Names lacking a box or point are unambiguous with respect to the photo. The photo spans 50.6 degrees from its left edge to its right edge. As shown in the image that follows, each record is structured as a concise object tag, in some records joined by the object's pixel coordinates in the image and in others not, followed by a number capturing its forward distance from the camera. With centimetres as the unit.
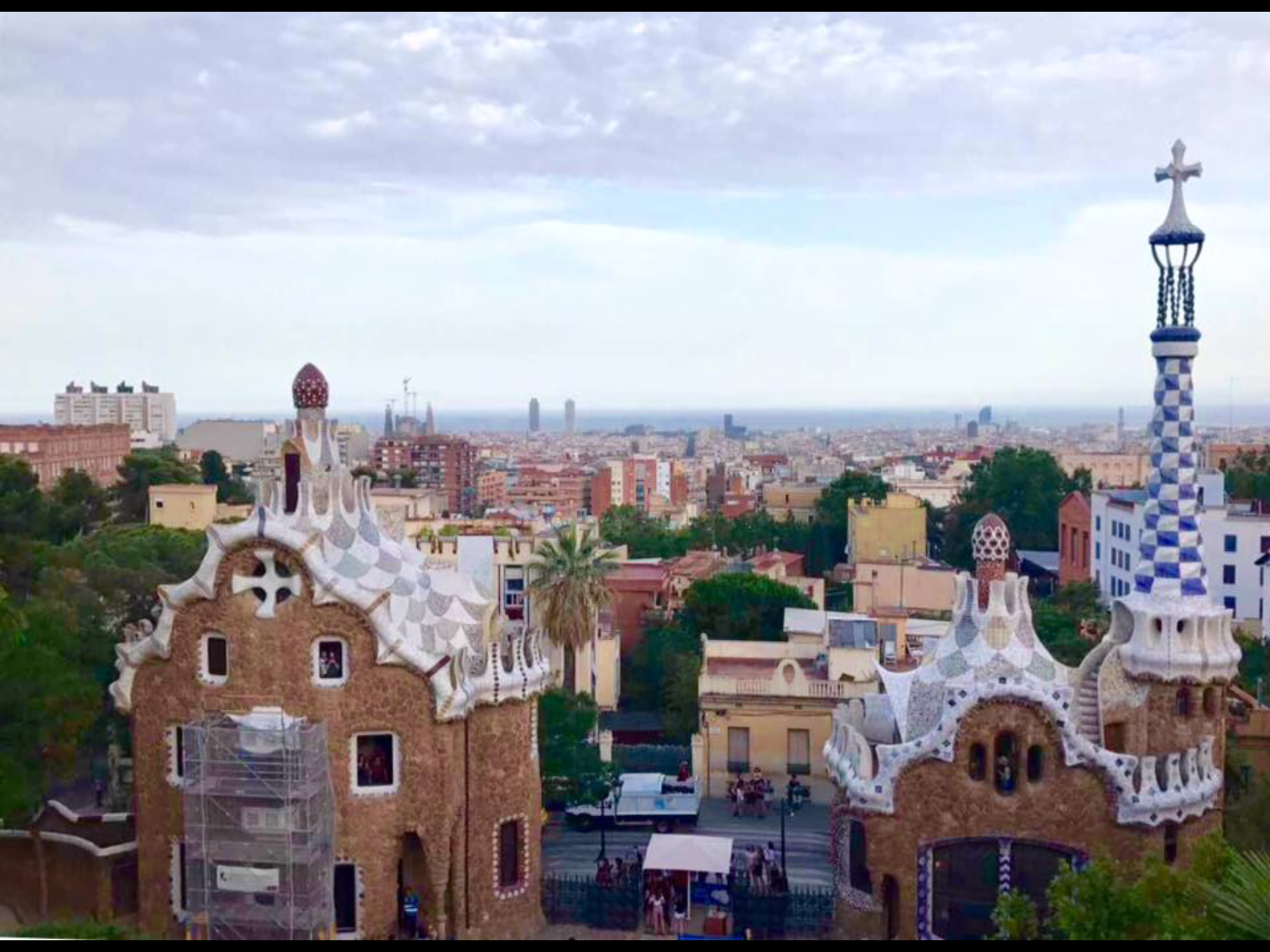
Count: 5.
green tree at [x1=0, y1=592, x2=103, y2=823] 2323
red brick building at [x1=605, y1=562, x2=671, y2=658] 4488
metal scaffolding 1989
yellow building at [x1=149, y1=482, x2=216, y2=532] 5712
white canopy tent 2273
